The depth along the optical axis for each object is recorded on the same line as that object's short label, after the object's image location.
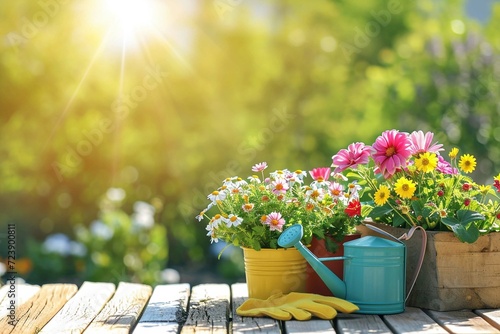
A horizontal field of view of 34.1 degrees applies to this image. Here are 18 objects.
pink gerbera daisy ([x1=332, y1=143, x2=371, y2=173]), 2.99
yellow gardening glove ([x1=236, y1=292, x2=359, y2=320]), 2.76
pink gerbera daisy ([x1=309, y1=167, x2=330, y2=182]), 3.21
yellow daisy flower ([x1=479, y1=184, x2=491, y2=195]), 2.97
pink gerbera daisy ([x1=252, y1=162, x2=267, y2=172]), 3.11
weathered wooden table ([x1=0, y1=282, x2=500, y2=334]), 2.63
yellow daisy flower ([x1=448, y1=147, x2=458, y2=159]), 2.99
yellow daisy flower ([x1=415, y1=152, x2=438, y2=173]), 2.92
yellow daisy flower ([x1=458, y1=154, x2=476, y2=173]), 2.97
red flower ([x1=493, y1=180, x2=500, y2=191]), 3.02
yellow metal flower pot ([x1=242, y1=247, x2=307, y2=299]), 2.97
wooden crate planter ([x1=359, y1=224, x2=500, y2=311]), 2.91
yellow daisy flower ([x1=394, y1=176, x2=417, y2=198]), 2.88
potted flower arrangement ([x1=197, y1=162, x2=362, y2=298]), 2.97
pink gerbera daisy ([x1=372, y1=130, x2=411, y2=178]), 2.92
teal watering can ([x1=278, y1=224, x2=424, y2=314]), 2.86
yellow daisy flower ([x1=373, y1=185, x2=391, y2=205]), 2.93
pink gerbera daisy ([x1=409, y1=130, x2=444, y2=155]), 2.97
